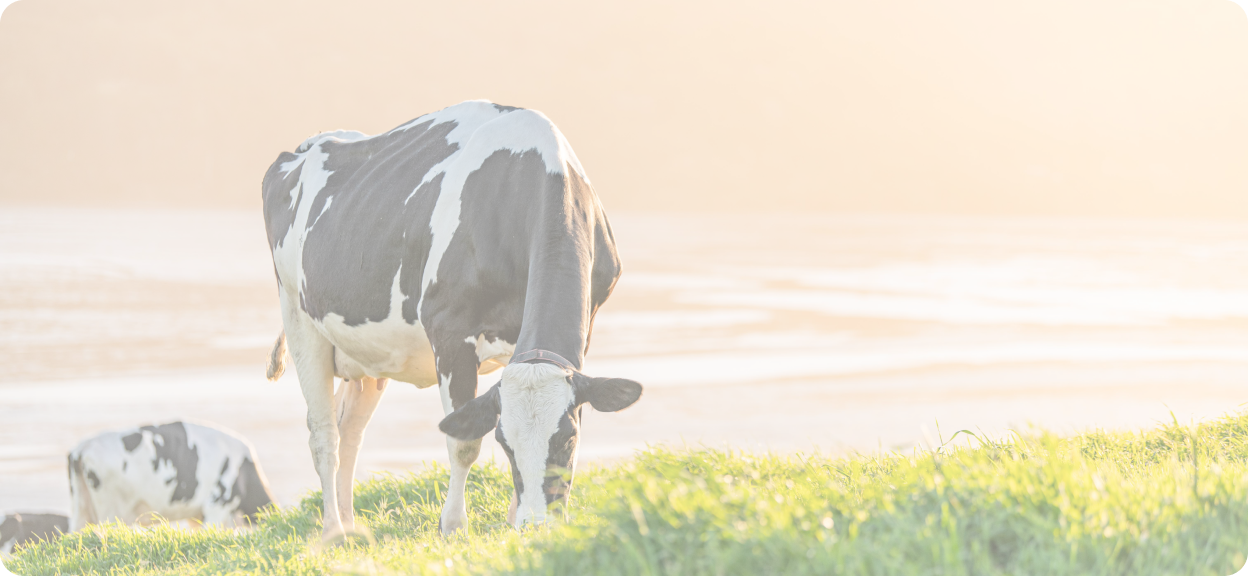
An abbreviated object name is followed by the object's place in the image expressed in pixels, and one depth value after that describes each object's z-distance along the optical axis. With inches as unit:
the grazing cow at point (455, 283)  378.0
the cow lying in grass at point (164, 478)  808.9
